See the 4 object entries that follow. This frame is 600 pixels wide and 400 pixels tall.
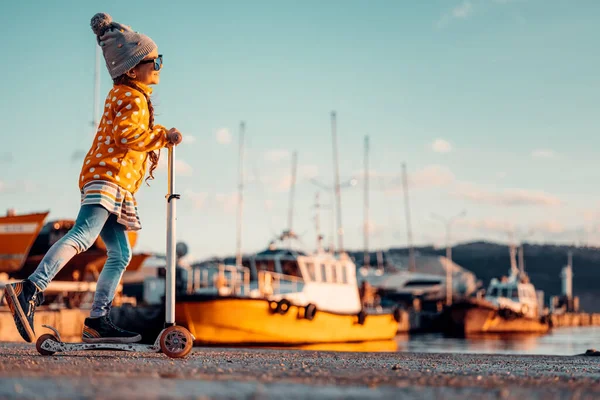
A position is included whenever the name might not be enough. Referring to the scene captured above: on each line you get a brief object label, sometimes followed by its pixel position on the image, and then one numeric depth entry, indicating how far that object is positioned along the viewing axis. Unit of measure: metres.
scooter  4.69
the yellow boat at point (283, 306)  21.48
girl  4.79
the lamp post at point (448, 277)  53.17
